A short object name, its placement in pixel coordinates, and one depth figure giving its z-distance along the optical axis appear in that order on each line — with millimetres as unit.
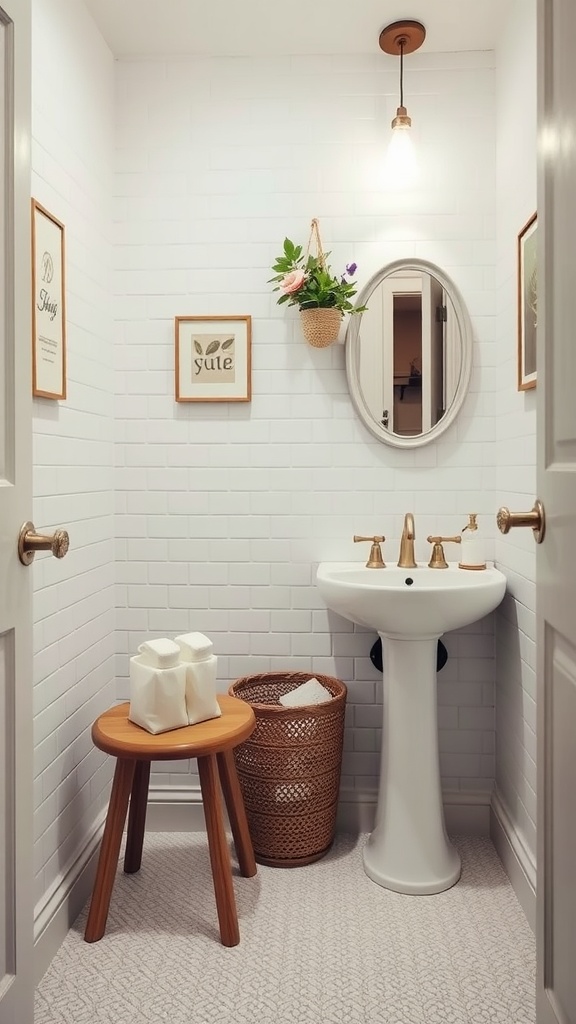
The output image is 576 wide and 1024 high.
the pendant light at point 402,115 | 2320
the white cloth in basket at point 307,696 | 2363
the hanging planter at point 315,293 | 2381
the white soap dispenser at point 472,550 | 2414
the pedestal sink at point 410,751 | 2133
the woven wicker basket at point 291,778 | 2254
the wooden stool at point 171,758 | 1874
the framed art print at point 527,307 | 2012
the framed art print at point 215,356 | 2521
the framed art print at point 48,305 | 1811
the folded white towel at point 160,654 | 1962
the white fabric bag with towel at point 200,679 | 2012
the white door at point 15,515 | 1117
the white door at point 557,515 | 1014
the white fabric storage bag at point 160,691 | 1952
